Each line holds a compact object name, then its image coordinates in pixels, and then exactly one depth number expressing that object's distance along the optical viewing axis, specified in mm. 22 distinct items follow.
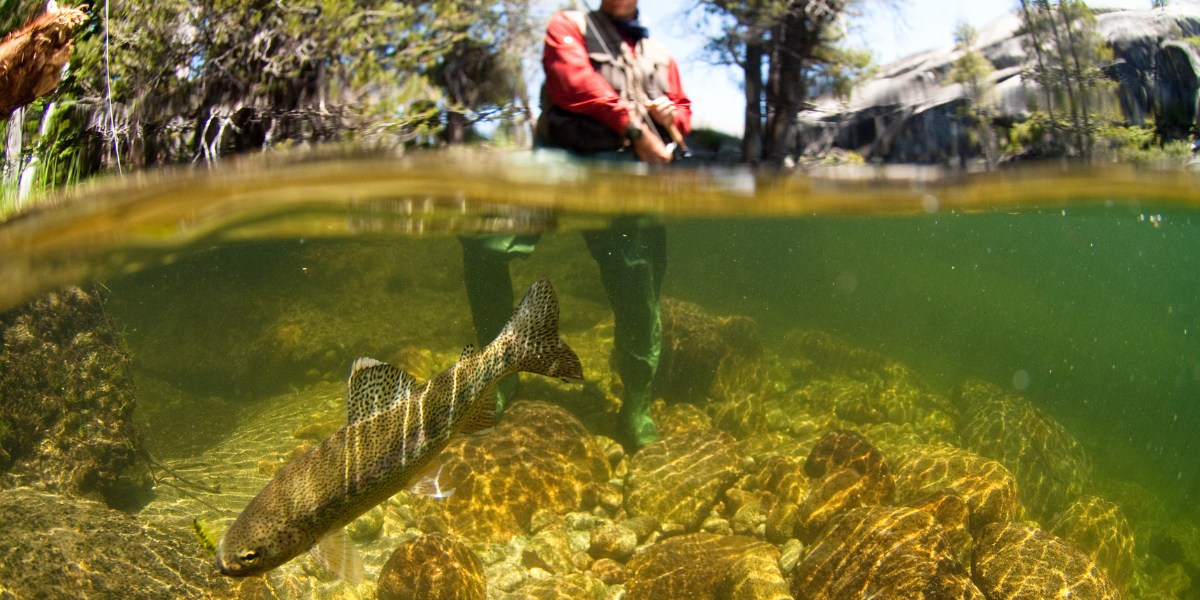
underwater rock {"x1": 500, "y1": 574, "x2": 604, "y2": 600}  5848
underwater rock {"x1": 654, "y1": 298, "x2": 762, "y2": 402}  11914
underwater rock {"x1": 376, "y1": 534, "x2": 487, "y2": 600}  5406
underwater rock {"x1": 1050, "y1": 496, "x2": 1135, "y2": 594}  8195
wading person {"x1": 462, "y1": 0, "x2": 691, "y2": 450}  3932
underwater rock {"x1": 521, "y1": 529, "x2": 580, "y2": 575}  6527
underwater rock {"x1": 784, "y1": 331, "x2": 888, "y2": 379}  16109
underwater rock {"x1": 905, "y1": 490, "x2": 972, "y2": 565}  6387
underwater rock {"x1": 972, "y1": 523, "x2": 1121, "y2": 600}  6027
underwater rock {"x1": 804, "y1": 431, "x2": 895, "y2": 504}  7395
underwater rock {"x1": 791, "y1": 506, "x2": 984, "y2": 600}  5359
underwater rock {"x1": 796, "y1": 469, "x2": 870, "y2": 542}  6938
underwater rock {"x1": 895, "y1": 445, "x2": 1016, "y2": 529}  7398
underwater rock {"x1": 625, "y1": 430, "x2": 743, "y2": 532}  7494
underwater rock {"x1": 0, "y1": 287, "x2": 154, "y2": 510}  7270
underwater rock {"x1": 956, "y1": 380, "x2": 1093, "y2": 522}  9828
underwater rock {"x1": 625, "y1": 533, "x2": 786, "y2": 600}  5949
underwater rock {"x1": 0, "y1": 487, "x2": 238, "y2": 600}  5312
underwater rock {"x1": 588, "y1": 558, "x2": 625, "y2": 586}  6383
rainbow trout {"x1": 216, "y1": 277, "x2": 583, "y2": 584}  3377
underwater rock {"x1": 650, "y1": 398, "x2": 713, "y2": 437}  9844
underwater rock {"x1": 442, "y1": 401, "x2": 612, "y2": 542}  7070
